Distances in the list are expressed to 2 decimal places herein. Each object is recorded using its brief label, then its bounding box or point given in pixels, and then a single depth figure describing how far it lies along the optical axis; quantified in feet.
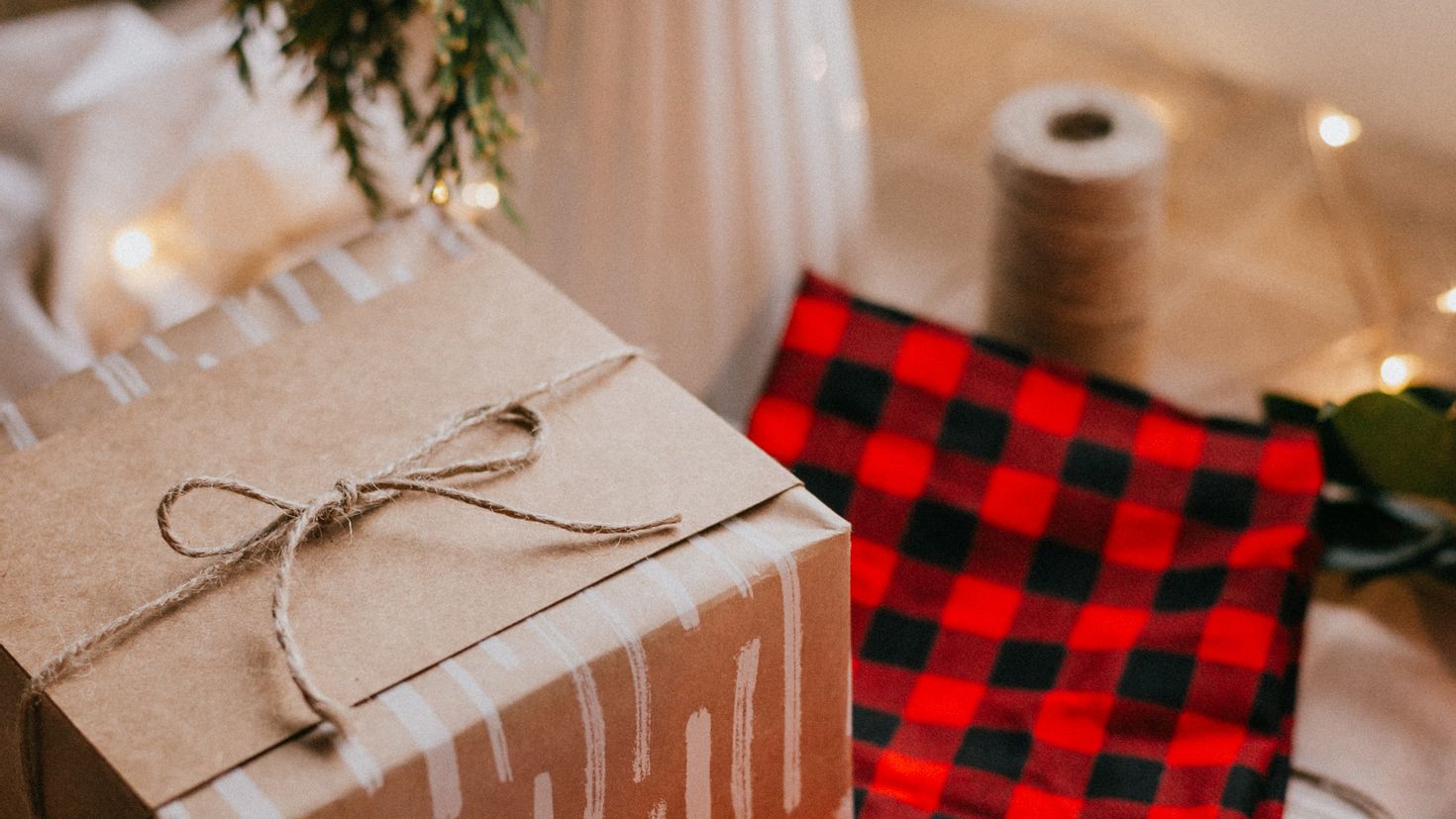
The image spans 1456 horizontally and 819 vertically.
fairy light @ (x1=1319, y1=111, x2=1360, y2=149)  3.55
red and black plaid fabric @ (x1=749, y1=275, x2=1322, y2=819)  2.62
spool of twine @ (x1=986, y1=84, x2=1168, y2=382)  3.18
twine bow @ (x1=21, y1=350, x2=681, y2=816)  1.79
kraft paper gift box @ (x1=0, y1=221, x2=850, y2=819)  1.75
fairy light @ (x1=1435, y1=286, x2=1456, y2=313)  3.51
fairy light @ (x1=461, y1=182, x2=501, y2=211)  3.63
